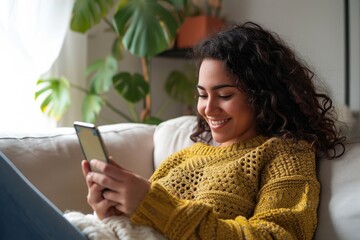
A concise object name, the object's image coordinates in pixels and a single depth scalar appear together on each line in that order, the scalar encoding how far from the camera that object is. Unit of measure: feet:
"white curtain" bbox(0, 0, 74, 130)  6.28
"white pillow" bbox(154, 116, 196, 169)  4.88
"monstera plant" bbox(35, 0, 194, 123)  6.66
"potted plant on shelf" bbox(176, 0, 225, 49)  8.71
